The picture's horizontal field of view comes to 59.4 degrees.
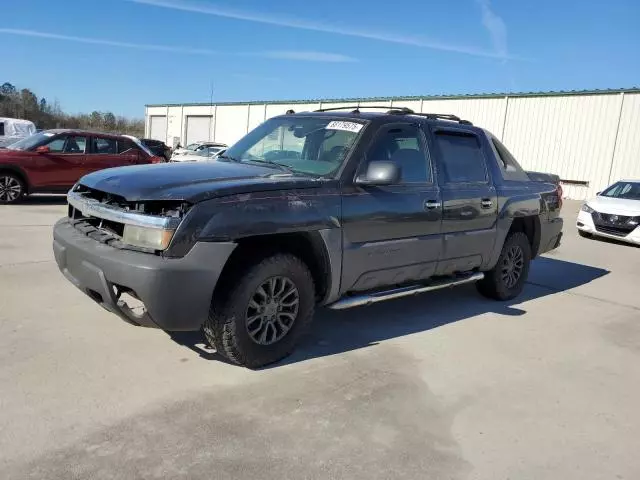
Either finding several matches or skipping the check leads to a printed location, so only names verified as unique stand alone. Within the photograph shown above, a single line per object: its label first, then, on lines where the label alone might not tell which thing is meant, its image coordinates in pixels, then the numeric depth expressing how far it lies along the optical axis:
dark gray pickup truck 3.44
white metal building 21.27
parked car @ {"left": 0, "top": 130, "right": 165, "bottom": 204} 11.35
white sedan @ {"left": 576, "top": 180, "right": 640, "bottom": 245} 11.28
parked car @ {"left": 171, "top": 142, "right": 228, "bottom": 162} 22.55
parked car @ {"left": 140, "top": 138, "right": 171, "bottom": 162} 22.58
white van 18.52
